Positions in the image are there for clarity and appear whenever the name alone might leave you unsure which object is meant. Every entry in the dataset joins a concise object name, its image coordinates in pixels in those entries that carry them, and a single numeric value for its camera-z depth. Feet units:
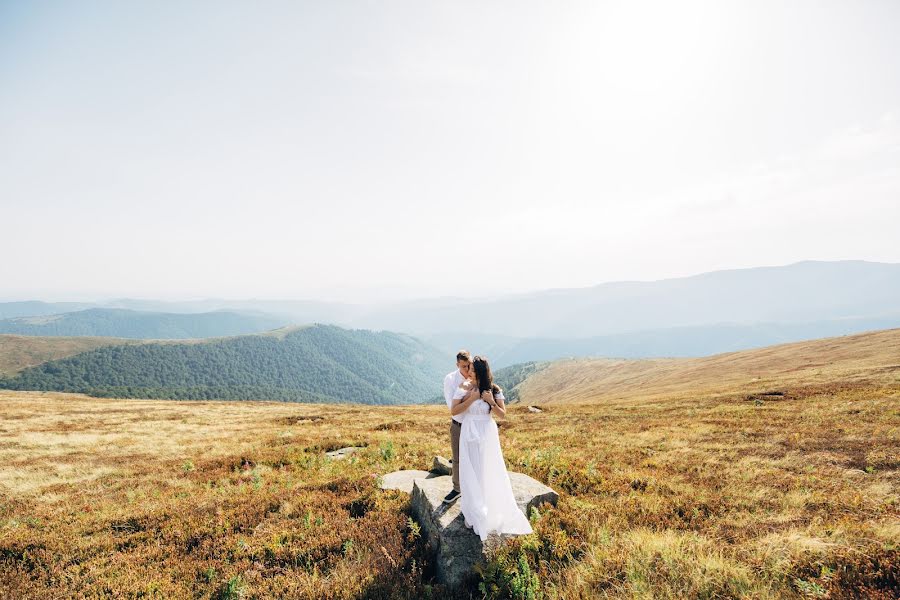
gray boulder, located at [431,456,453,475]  36.83
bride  24.88
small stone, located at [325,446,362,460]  54.48
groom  26.89
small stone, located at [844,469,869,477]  37.04
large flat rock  23.02
